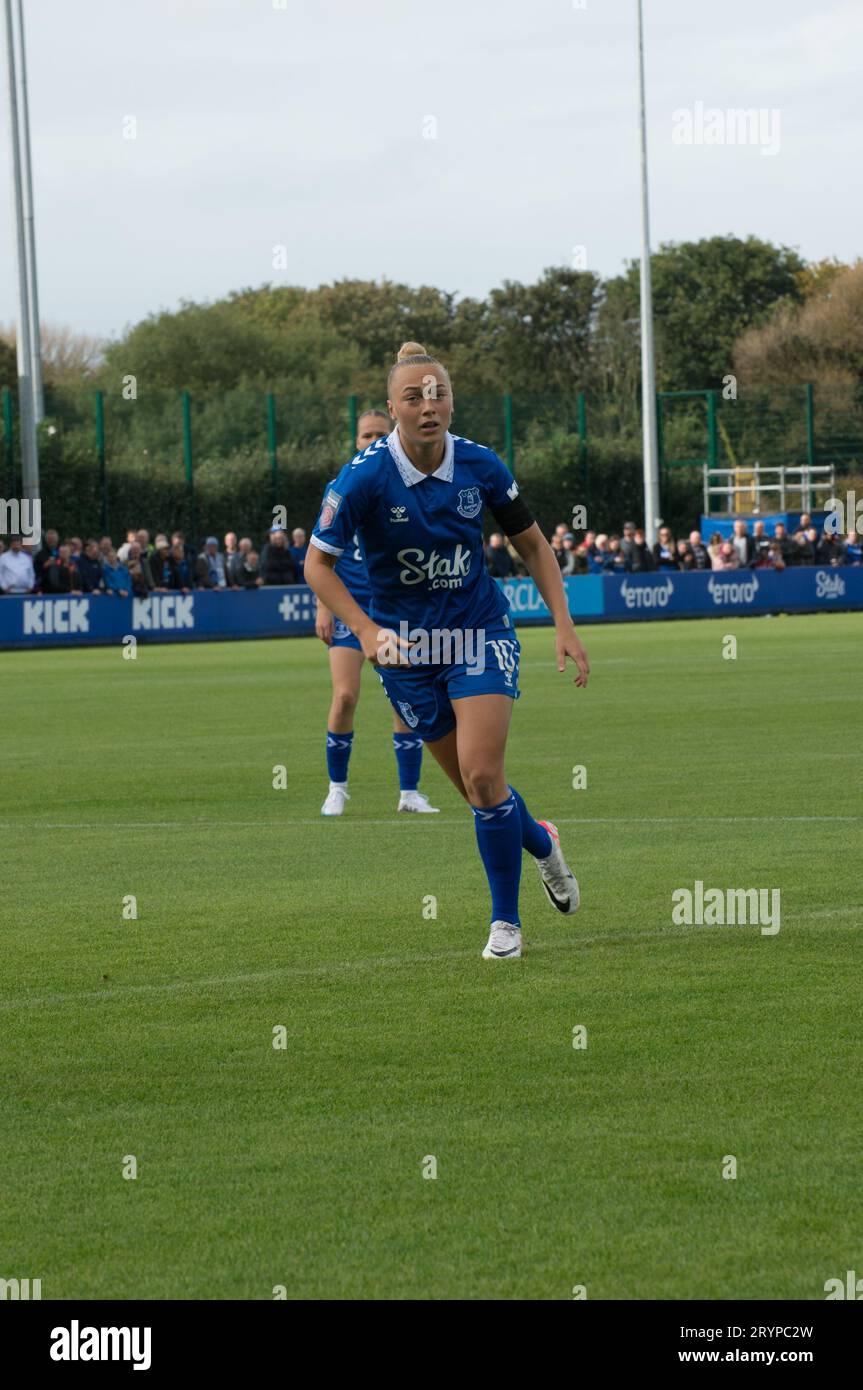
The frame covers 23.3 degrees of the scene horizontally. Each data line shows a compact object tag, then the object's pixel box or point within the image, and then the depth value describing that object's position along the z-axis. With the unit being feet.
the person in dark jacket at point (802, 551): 140.74
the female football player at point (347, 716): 40.88
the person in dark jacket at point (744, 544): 138.10
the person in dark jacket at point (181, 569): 119.20
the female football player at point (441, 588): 25.86
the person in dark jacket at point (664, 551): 138.62
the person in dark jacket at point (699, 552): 139.74
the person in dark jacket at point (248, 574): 121.80
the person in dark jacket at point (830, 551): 141.90
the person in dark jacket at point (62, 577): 113.50
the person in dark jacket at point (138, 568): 115.14
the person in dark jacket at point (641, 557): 134.41
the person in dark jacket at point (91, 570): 114.32
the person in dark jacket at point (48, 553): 113.39
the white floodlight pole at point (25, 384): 128.16
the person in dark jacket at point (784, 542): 140.26
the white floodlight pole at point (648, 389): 156.25
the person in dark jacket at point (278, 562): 120.88
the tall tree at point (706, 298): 286.66
